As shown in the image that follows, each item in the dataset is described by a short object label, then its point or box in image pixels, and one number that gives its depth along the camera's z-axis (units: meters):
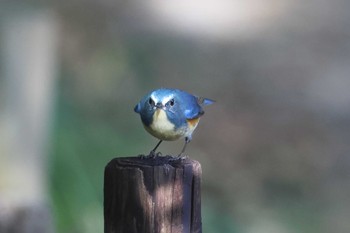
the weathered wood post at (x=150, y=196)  4.56
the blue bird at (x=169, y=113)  4.70
